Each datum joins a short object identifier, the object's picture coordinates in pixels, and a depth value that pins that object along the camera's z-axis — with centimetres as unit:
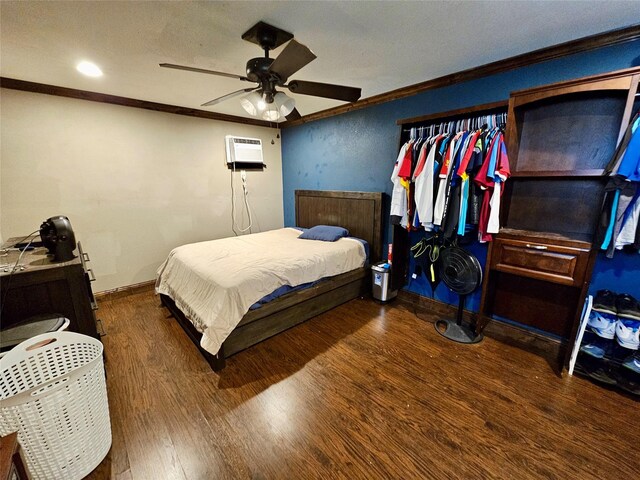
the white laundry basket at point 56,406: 113
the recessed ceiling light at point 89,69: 225
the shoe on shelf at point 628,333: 172
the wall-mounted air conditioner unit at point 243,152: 399
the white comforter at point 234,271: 202
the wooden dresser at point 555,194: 186
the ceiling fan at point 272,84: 172
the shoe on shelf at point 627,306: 173
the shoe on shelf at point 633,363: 175
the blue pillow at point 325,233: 337
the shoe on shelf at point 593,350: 192
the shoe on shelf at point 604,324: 180
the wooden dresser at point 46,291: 159
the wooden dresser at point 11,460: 77
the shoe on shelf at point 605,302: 180
